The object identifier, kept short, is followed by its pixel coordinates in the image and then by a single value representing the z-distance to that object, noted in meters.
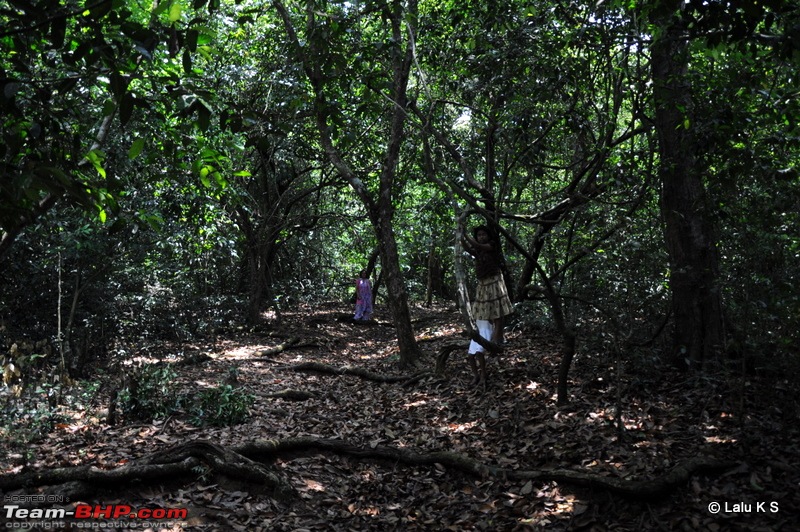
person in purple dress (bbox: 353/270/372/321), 16.98
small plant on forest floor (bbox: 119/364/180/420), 6.33
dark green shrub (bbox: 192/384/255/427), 6.42
